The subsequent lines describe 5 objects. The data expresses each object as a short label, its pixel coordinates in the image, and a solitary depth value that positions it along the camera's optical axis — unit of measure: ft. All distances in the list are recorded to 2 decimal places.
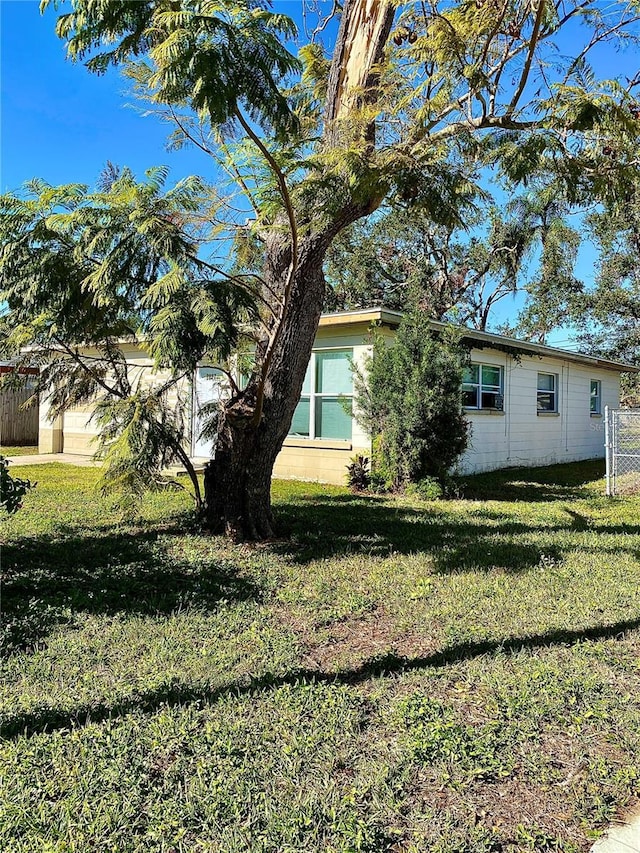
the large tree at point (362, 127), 14.01
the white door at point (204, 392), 40.19
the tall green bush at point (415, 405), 29.89
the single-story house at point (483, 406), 34.94
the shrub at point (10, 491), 14.78
